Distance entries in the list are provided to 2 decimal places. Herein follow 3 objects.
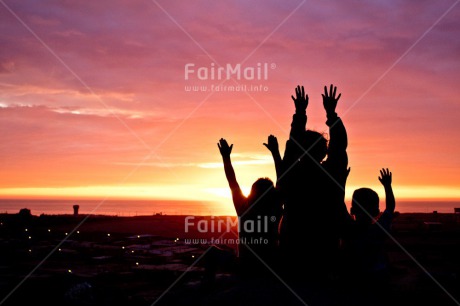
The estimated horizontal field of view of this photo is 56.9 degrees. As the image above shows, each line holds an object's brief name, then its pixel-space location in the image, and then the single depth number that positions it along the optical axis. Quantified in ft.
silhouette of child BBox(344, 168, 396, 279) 16.63
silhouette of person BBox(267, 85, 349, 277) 15.72
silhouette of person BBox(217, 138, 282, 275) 17.01
